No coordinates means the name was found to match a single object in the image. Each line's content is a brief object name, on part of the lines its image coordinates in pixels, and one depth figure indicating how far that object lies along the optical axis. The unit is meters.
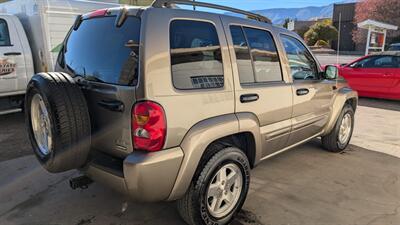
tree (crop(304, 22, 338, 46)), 38.28
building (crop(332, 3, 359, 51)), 40.31
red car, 9.09
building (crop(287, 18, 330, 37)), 44.82
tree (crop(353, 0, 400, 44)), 34.00
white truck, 6.26
